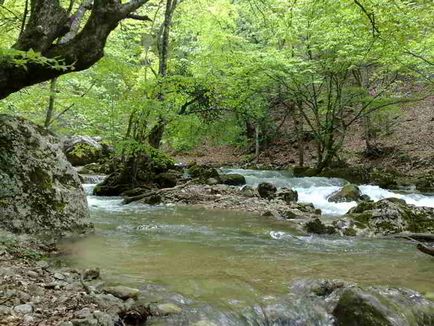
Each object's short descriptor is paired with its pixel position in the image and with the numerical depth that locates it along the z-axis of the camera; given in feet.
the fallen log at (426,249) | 19.05
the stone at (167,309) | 13.29
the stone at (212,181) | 52.79
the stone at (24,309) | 11.07
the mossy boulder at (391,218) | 29.63
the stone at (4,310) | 10.70
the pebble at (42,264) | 16.19
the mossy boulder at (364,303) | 14.05
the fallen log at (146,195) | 40.73
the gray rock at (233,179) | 55.52
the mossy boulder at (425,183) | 51.01
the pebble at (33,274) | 14.43
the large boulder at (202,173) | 56.77
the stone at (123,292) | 13.89
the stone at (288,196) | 43.32
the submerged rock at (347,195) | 43.75
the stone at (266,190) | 44.95
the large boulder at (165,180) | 50.11
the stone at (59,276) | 14.83
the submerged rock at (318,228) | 28.58
